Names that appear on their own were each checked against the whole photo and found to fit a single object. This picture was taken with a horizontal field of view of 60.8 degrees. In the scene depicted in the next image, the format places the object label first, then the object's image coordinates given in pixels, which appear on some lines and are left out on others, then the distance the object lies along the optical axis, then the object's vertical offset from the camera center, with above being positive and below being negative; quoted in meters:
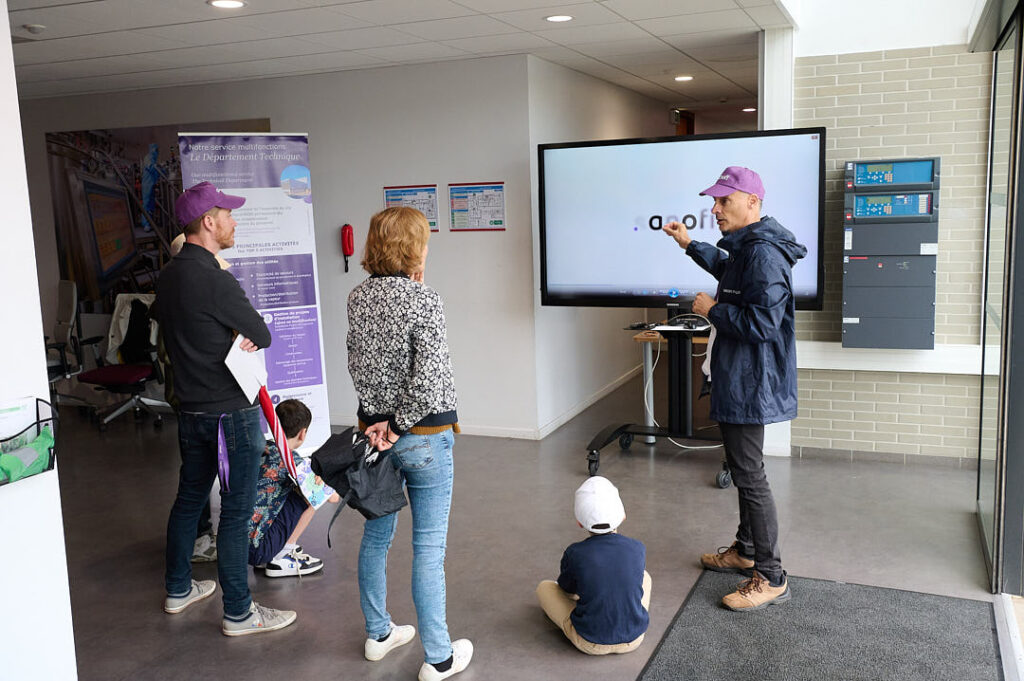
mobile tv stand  5.18 -0.98
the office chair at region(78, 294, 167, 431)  6.39 -0.90
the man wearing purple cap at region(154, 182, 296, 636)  2.99 -0.46
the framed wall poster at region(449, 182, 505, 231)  5.73 +0.18
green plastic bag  2.08 -0.51
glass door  3.28 -0.35
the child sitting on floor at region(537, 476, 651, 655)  2.84 -1.14
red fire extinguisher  6.07 -0.01
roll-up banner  4.84 -0.01
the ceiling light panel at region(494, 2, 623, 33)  4.32 +1.09
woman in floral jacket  2.57 -0.43
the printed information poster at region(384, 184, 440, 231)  5.89 +0.26
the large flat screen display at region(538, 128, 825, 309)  4.81 +0.11
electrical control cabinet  4.66 -0.18
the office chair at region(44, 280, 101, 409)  6.73 -0.65
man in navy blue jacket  3.13 -0.46
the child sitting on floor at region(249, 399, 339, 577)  3.57 -1.14
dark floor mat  2.82 -1.44
